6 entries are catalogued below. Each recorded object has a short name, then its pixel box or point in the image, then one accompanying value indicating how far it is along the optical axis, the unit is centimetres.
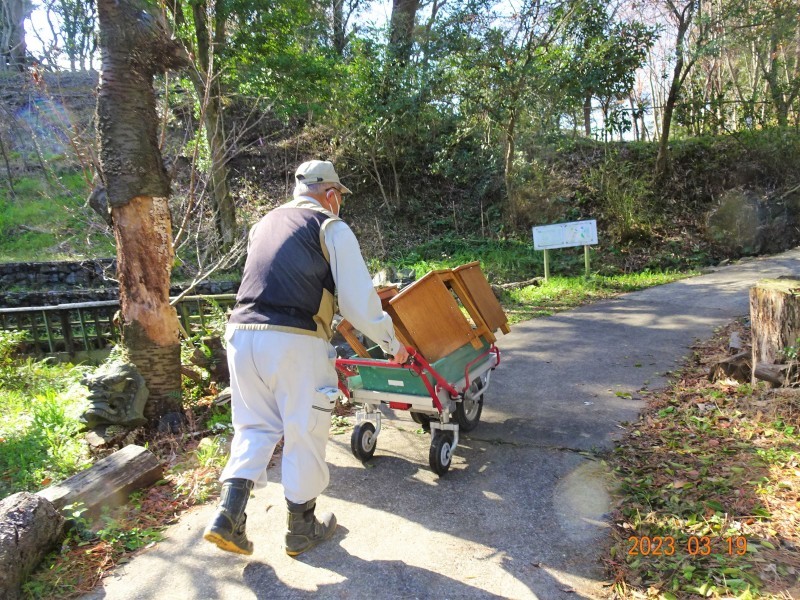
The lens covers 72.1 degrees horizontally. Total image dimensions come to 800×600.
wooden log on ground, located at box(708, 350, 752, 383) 491
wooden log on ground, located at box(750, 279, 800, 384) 433
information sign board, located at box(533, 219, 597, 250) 1036
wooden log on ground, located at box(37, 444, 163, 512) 328
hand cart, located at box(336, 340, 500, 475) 362
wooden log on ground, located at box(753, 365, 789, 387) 435
